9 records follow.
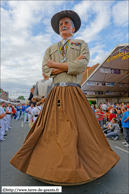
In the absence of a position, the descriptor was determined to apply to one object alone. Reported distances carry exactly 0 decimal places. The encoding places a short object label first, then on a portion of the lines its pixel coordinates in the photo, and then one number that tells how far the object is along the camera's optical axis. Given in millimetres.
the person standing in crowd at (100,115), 7996
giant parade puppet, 1424
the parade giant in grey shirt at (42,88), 3171
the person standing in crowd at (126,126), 4854
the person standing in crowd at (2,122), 4427
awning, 11781
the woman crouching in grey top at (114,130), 5832
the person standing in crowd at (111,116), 7879
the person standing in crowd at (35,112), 4930
